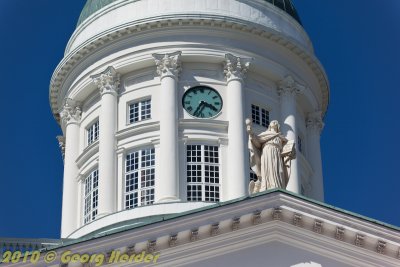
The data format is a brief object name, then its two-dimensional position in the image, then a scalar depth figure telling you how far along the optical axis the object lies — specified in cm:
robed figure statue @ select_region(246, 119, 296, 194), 4428
